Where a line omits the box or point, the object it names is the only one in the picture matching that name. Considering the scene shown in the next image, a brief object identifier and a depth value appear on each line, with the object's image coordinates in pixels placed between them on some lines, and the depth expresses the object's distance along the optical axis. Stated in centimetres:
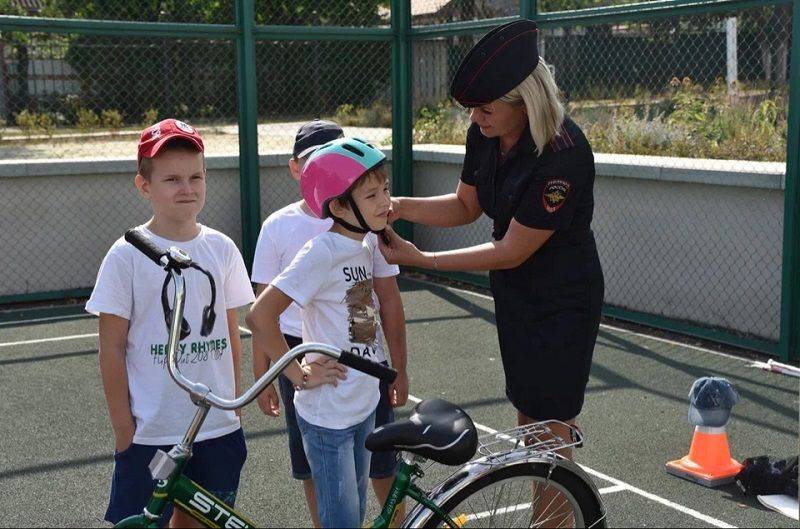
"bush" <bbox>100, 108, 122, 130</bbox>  1039
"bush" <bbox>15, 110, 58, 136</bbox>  972
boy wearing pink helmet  287
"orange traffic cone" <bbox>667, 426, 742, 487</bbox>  475
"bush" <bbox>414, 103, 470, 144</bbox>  1021
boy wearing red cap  295
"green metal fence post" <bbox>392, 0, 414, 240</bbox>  1014
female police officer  327
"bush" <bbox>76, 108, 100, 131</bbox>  1025
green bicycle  249
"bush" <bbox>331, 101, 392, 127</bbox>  1055
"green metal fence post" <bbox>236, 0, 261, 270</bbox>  944
